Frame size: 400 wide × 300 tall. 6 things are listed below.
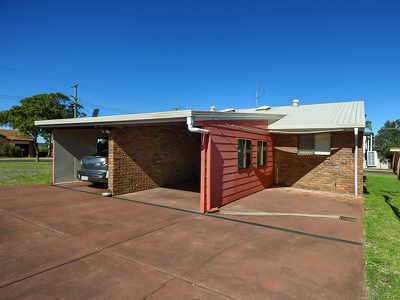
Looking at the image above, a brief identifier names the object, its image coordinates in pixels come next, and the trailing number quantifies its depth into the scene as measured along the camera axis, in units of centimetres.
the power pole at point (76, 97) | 3267
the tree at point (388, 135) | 6141
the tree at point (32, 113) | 2927
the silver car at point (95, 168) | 930
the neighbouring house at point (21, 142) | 4333
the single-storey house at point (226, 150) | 731
